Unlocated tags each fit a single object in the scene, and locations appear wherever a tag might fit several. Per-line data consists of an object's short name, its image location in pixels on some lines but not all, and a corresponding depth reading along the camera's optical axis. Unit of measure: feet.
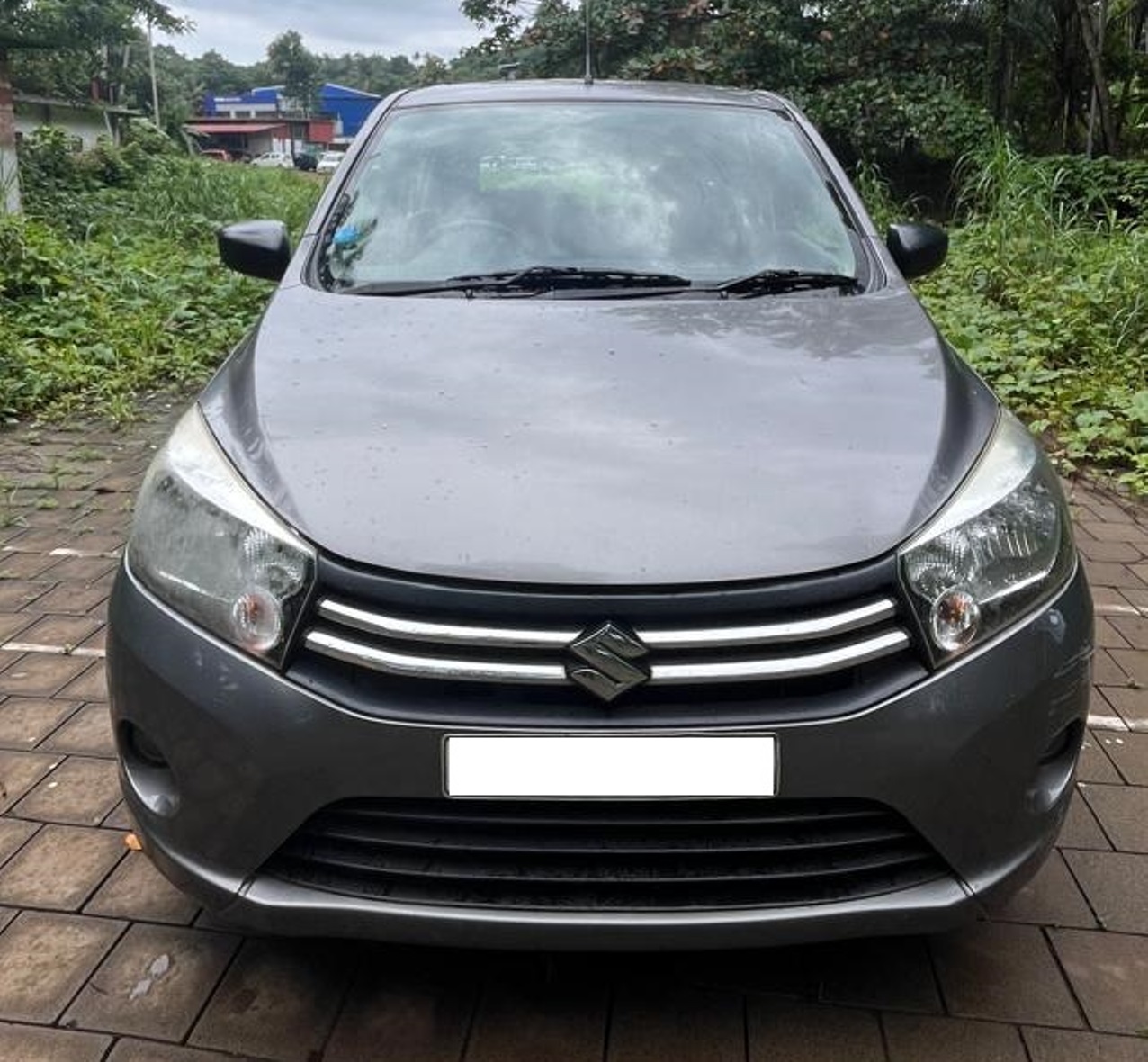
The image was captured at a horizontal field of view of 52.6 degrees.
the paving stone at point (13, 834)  7.46
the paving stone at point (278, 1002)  5.89
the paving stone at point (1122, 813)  7.51
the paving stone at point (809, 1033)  5.79
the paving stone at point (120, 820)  7.72
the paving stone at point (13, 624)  10.64
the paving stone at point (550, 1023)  5.81
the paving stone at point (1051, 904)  6.77
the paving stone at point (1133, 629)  10.53
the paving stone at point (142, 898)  6.84
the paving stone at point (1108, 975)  6.02
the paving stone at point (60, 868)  7.01
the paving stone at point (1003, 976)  6.07
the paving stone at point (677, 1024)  5.81
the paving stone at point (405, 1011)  5.84
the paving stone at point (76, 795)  7.86
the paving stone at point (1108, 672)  9.71
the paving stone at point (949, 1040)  5.79
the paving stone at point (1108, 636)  10.44
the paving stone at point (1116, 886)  6.76
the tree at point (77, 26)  55.31
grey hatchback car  5.00
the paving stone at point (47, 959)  6.13
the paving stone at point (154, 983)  6.01
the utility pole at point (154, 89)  124.36
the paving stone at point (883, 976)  6.14
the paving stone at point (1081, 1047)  5.77
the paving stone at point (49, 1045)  5.79
